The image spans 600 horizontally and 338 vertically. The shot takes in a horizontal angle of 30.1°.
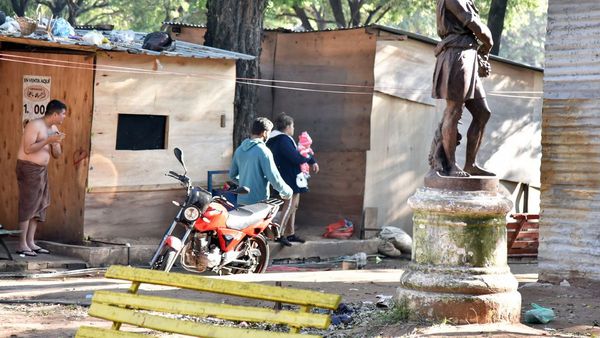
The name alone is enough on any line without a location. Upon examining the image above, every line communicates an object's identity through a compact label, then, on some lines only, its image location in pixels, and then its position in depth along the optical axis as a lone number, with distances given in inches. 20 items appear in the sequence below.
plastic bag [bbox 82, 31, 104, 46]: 541.6
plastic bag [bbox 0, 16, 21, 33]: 518.0
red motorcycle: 482.9
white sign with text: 564.7
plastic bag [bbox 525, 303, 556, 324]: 363.6
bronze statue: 360.5
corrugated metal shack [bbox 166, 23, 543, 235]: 673.0
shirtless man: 523.2
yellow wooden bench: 225.9
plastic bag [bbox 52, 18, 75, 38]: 542.6
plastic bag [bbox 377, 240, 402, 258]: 648.4
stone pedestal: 343.6
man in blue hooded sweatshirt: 540.4
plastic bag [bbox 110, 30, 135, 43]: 590.9
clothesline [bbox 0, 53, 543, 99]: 555.8
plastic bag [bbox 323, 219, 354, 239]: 660.1
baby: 613.3
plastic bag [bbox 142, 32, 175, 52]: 576.8
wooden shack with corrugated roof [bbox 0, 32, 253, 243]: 559.5
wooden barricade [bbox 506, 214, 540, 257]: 654.5
